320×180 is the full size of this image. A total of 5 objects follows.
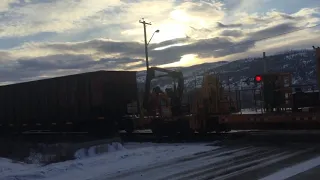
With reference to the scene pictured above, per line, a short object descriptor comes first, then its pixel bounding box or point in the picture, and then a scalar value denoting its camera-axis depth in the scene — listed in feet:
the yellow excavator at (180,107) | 62.13
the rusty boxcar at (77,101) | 75.77
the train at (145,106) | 53.52
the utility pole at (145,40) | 154.56
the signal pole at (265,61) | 133.37
